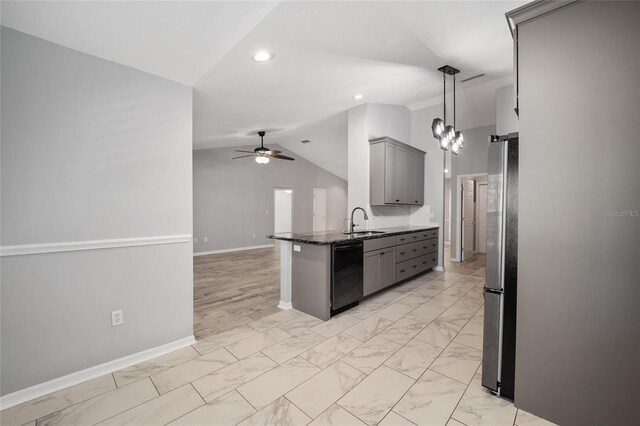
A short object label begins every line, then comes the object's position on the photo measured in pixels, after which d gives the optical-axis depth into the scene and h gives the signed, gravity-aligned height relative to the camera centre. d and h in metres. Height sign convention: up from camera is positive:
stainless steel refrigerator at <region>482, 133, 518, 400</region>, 1.72 -0.39
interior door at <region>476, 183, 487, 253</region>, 7.67 -0.22
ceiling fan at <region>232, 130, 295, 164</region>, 5.82 +1.24
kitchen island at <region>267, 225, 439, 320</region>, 3.06 -0.74
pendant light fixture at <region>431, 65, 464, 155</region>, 3.17 +0.93
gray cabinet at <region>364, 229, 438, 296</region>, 3.62 -0.76
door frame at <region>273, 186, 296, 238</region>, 9.19 +0.59
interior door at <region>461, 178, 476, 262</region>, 6.74 -0.21
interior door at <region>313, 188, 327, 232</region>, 10.75 +0.02
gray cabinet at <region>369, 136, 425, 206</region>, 4.44 +0.64
